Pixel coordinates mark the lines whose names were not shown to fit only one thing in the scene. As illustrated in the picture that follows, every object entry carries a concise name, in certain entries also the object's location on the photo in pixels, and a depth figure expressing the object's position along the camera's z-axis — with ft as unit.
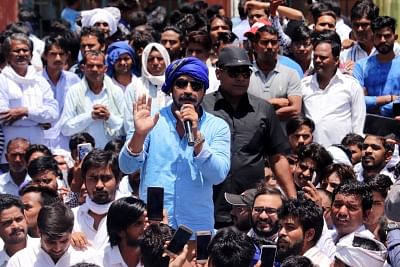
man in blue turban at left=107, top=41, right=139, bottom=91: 38.34
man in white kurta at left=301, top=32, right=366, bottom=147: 35.60
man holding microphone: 26.11
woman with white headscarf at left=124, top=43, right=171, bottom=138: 36.11
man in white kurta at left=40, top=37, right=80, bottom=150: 37.73
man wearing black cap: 28.89
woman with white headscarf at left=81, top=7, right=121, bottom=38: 42.91
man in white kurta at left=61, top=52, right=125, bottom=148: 36.01
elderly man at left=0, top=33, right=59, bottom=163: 36.09
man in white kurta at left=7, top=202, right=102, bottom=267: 27.02
